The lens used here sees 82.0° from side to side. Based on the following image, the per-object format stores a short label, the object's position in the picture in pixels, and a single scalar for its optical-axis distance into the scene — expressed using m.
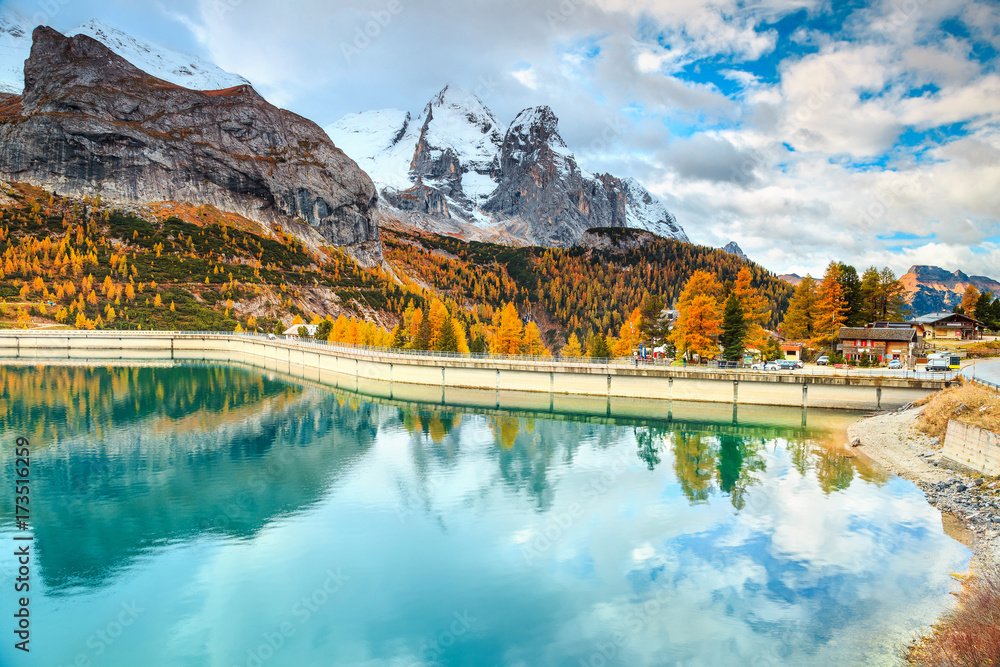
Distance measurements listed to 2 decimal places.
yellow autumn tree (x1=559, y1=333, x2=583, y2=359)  106.51
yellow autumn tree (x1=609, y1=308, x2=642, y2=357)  97.94
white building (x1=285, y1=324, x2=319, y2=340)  156.12
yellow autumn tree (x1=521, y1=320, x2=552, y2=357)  98.19
